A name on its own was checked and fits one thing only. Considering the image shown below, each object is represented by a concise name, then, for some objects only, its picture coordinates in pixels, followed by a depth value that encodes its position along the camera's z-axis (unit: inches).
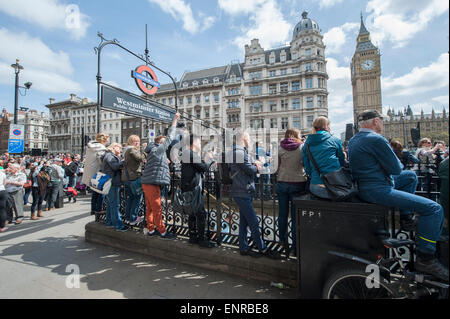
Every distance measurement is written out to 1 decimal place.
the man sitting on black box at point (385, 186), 77.4
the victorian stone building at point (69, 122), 2385.6
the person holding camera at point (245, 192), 118.5
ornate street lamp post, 469.6
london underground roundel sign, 252.6
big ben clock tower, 3090.6
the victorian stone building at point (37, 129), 2918.3
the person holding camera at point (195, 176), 132.0
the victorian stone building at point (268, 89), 1596.9
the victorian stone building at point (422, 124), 3189.0
